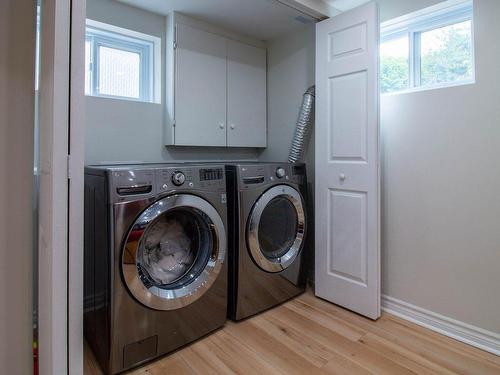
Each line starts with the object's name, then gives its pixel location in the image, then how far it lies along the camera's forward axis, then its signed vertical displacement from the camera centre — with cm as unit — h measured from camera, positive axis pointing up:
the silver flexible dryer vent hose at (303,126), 244 +52
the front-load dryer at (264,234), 191 -28
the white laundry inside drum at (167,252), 163 -33
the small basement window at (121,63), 216 +95
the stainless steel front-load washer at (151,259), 143 -35
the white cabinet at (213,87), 233 +85
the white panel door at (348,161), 196 +21
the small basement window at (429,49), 179 +90
